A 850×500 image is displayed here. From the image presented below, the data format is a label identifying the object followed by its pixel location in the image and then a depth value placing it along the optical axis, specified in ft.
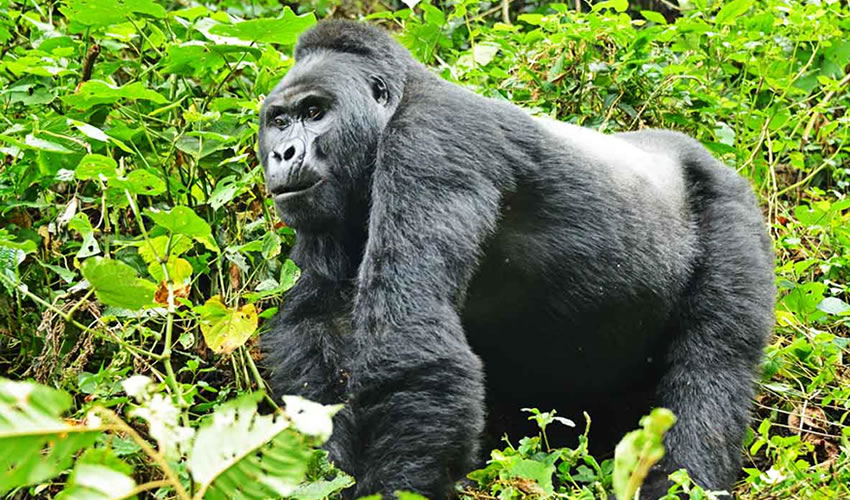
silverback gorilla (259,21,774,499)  20.30
